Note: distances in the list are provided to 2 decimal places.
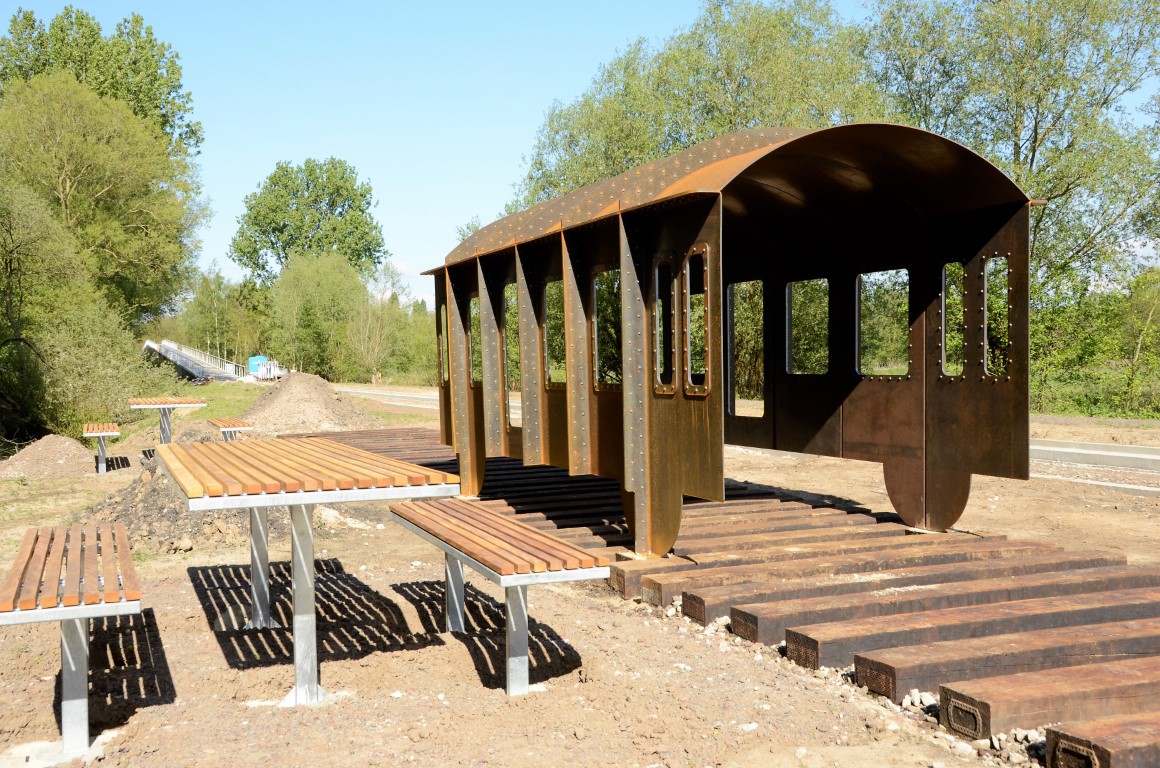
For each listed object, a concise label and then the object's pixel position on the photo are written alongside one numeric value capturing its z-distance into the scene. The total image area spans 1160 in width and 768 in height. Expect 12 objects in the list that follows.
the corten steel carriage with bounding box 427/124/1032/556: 7.10
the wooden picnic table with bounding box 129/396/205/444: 17.16
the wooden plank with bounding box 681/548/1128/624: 6.37
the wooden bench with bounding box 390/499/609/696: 4.79
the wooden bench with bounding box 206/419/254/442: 16.62
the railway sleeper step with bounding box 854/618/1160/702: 4.83
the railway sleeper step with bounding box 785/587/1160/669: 5.35
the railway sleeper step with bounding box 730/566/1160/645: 5.86
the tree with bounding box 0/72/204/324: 31.98
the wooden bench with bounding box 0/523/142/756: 4.33
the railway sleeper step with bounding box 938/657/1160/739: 4.26
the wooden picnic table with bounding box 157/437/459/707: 4.74
